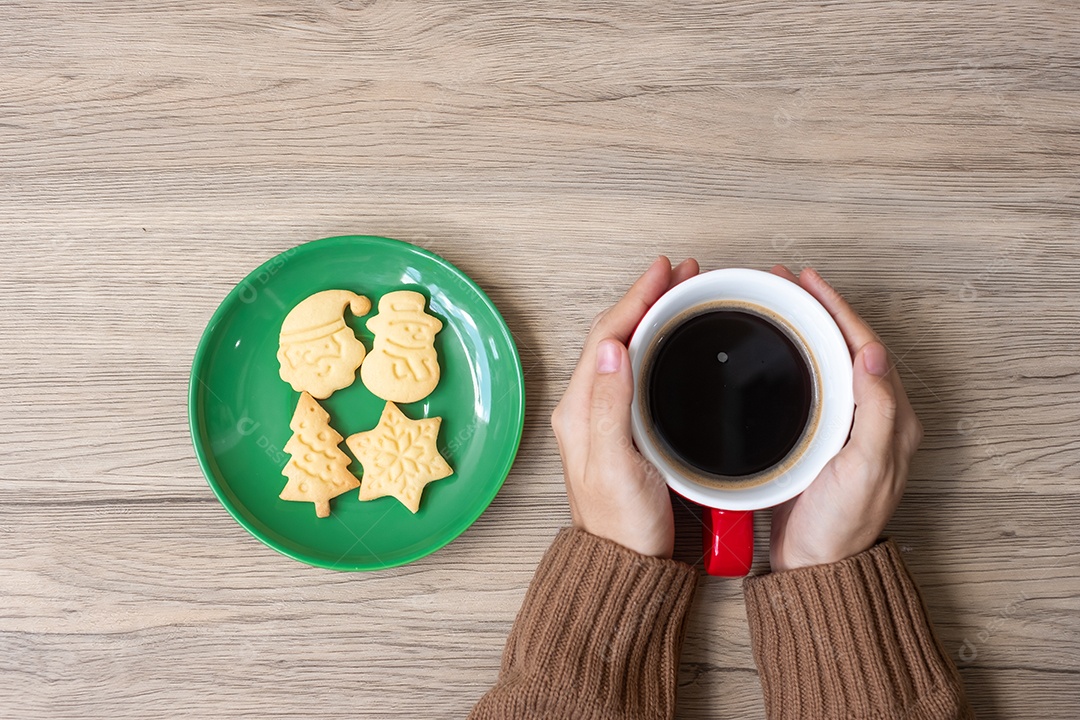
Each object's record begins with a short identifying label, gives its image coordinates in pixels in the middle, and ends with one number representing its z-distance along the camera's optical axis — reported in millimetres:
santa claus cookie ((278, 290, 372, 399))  869
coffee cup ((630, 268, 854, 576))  729
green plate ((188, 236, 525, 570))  864
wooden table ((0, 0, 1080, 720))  898
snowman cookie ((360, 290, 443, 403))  871
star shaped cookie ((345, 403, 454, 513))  868
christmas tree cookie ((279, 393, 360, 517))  862
